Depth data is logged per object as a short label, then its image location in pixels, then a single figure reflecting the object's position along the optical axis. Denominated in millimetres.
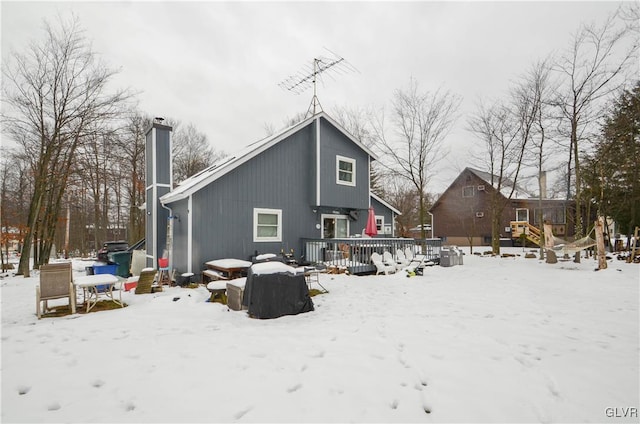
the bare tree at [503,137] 15922
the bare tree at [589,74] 11766
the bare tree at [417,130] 14656
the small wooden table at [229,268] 8242
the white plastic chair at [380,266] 10047
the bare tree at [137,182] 19875
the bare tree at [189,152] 24734
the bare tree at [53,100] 11640
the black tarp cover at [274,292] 5223
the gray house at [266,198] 9281
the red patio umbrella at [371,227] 11711
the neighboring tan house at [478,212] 25375
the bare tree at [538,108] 14141
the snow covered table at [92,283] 5576
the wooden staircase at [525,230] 23516
